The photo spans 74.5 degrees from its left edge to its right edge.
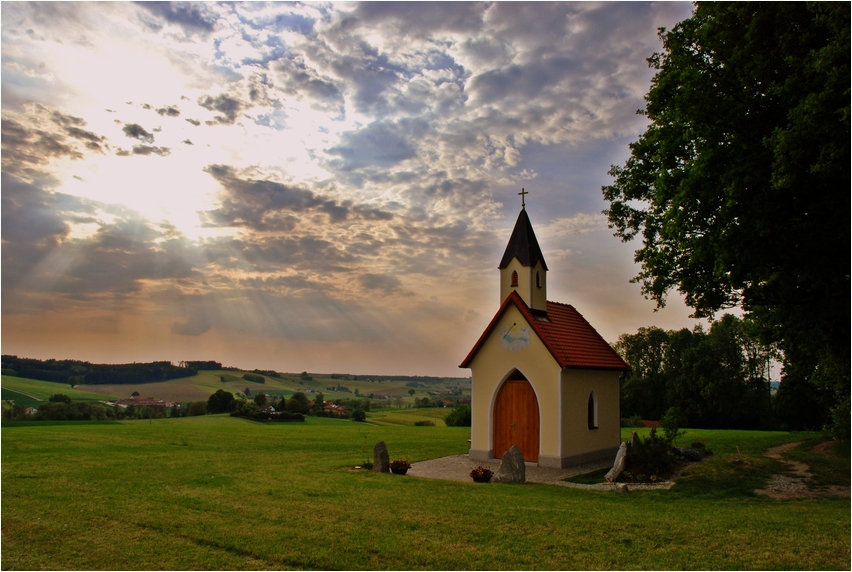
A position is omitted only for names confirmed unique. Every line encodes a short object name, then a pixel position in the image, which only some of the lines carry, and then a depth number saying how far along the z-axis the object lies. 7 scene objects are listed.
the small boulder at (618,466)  18.14
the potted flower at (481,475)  17.38
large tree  13.51
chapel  21.28
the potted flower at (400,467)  18.64
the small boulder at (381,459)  18.83
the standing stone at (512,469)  17.27
